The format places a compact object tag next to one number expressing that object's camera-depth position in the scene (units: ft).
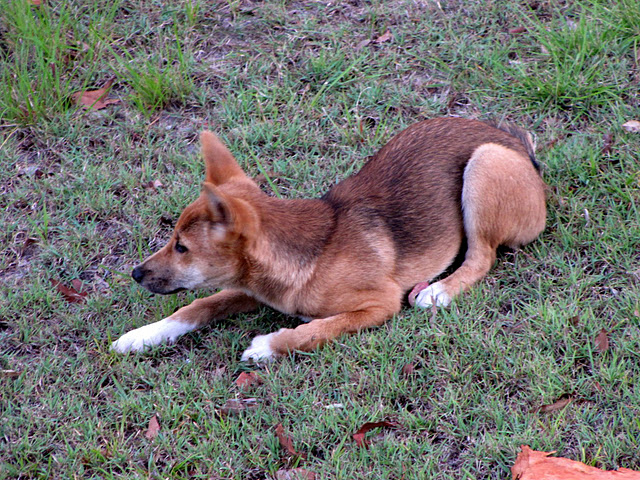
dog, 14.51
